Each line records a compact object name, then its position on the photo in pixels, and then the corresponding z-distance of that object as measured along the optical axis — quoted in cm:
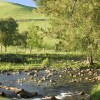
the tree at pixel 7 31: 9956
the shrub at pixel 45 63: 6463
